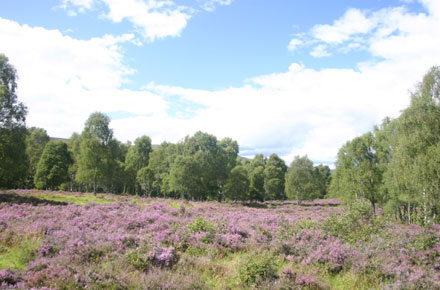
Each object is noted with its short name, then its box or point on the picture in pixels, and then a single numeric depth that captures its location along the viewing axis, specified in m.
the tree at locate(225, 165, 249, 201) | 51.94
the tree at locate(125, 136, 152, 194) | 65.25
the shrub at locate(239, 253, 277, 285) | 7.29
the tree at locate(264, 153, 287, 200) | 70.16
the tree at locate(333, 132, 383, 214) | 34.34
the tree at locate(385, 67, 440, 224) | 18.94
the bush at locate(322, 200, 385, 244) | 12.46
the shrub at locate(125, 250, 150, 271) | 8.09
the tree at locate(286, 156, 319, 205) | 53.00
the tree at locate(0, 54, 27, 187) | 23.61
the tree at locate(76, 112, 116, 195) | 40.21
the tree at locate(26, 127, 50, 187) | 56.75
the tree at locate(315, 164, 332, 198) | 86.61
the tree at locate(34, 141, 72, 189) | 48.19
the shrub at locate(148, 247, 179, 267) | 8.41
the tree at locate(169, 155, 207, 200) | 46.55
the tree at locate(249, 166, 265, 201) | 65.00
